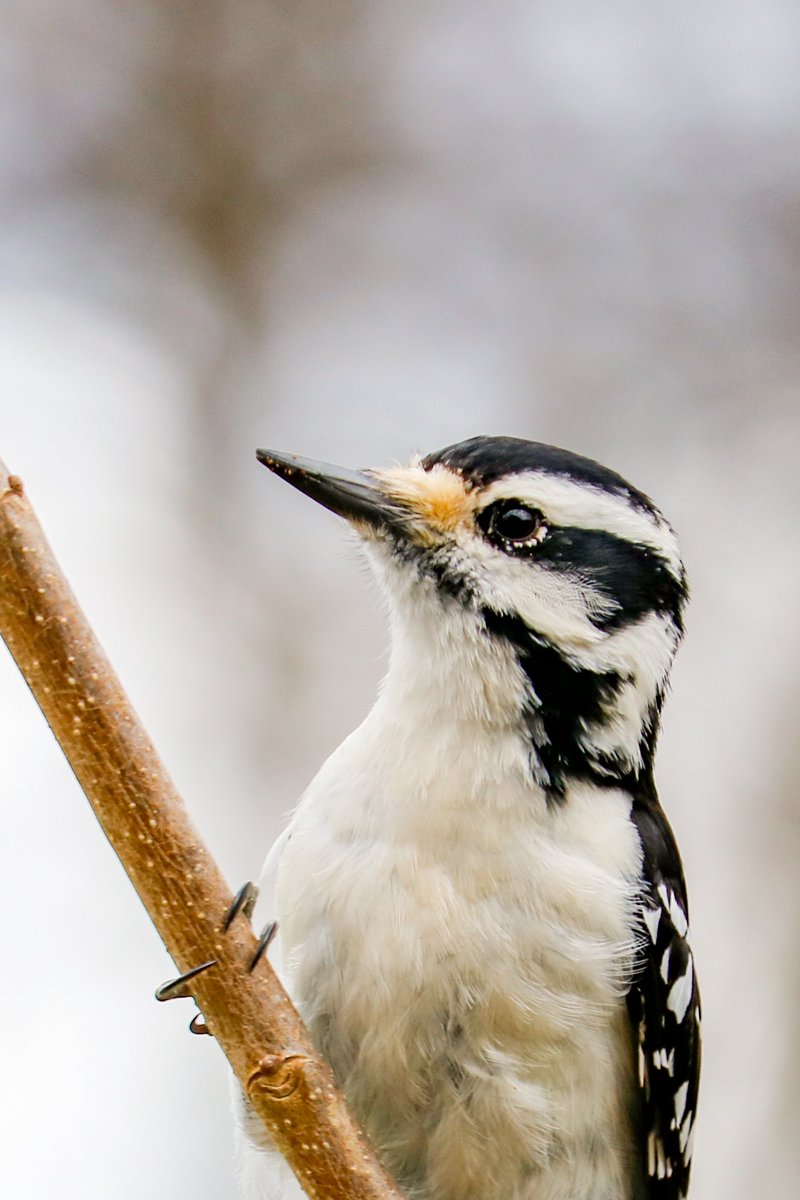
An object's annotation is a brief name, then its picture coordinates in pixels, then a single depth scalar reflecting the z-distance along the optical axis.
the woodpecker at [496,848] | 2.38
